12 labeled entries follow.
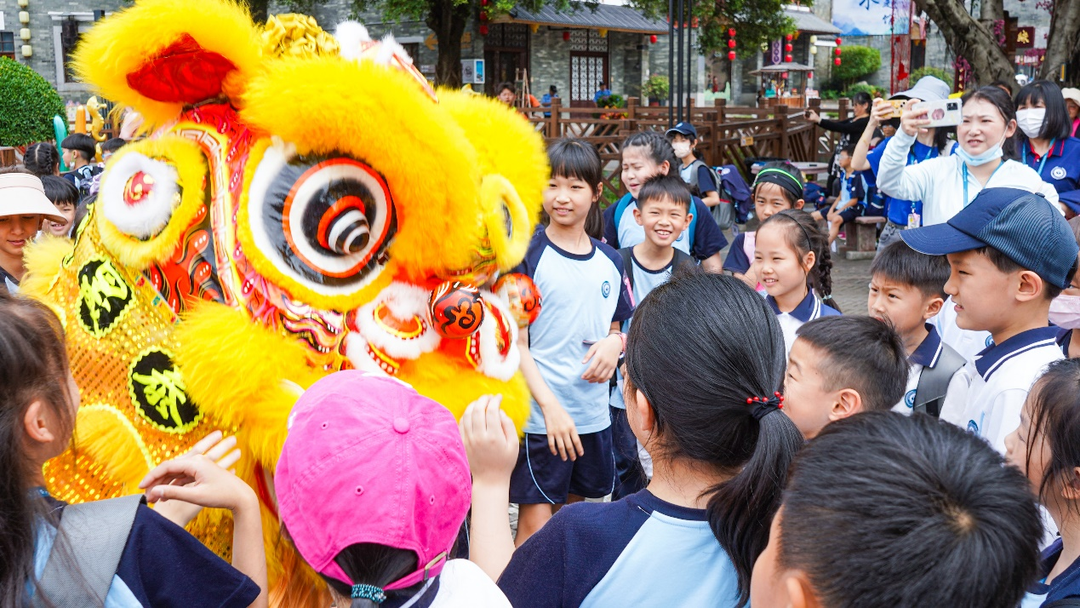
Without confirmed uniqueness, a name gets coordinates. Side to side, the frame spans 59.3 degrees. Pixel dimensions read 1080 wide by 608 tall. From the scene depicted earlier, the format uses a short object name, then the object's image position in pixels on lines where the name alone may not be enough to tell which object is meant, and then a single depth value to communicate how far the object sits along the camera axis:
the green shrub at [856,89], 29.38
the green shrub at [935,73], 23.89
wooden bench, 9.45
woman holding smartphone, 3.63
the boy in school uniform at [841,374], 2.09
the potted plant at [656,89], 24.89
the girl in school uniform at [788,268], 2.98
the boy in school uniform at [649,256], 3.29
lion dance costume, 1.73
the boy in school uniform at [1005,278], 2.07
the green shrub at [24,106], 12.61
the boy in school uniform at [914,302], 2.63
